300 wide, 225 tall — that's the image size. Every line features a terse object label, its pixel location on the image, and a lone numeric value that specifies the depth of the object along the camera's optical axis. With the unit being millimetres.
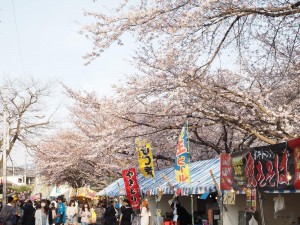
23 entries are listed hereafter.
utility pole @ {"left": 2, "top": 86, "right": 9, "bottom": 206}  25709
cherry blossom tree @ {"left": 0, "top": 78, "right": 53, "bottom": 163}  31750
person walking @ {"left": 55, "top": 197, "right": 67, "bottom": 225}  21877
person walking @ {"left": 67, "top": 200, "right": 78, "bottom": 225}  24375
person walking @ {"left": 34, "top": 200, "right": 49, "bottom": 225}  17469
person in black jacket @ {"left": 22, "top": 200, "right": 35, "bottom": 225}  17422
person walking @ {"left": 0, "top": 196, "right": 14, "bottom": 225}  14117
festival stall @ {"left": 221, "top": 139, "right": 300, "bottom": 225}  7977
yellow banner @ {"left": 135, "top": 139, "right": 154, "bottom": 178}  15422
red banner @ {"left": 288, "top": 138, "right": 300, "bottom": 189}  7652
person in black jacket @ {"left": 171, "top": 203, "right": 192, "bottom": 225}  14578
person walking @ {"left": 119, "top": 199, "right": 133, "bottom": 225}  16141
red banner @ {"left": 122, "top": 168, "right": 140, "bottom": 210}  17391
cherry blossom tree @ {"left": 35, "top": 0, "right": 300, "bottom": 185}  8953
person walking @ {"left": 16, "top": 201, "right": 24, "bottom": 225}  18395
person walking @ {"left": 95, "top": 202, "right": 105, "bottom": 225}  20516
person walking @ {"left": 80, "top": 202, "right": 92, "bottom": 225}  20642
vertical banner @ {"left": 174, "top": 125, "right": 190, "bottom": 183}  11344
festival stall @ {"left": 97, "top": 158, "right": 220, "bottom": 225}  12664
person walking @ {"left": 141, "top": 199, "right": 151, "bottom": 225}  14734
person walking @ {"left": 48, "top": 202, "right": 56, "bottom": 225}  19366
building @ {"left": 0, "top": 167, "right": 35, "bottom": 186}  109525
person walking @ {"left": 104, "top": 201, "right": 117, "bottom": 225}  19578
